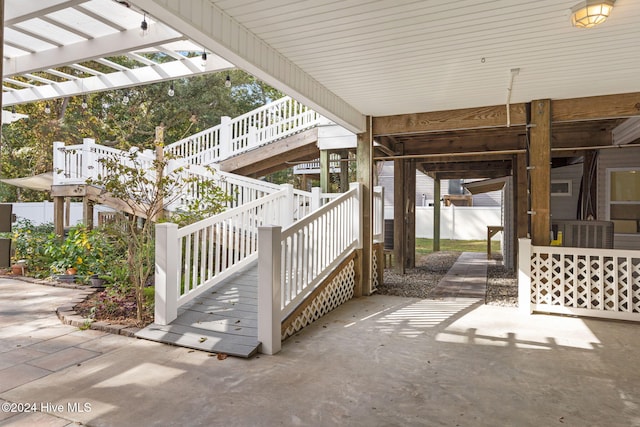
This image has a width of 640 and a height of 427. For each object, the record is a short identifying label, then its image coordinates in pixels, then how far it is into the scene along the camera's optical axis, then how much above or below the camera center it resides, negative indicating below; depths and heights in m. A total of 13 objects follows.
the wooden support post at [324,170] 8.55 +0.97
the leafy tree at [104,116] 13.34 +3.49
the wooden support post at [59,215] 8.75 +0.03
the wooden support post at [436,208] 12.01 +0.21
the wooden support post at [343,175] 9.36 +0.95
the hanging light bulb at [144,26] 3.70 +1.81
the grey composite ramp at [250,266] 3.65 -0.58
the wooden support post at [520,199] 7.30 +0.29
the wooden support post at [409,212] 8.84 +0.07
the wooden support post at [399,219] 8.28 -0.08
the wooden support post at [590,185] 7.57 +0.57
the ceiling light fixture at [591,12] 2.75 +1.41
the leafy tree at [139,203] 4.45 +0.11
